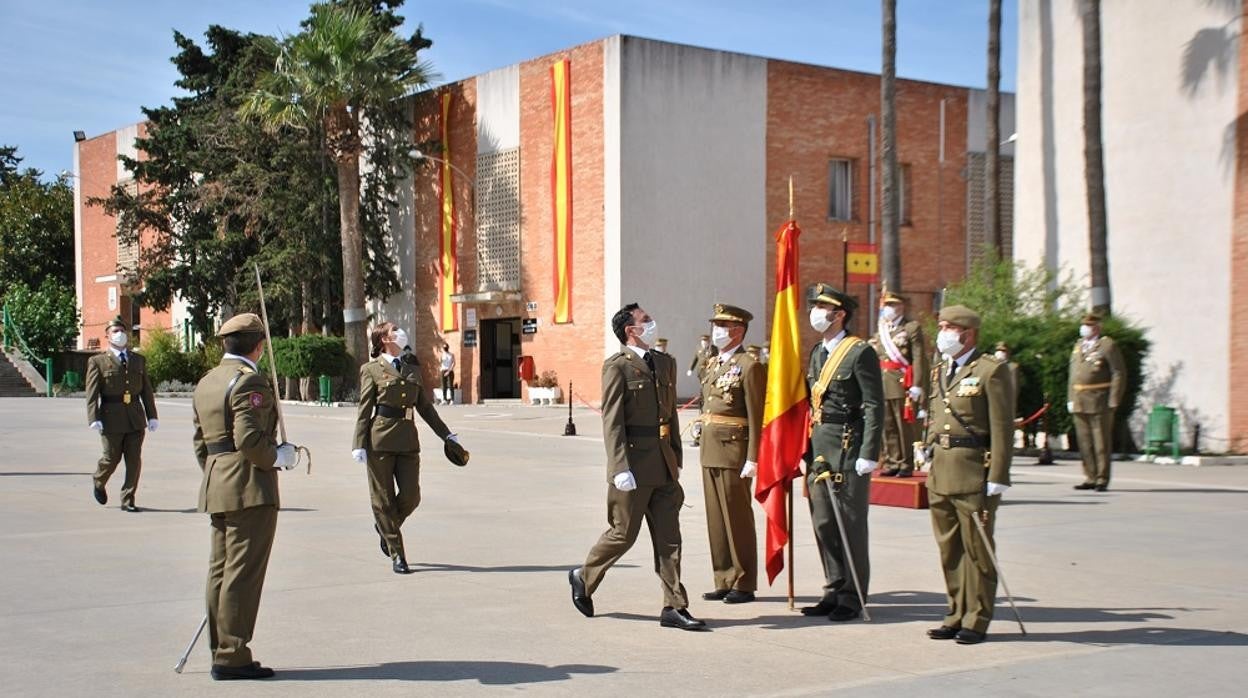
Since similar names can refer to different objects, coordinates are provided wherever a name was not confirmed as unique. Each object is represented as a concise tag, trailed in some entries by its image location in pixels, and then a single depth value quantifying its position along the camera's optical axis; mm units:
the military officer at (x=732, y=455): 8945
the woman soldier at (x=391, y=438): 10203
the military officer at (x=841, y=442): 8391
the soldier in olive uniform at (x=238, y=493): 6844
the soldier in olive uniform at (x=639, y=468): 8117
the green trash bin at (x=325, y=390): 39688
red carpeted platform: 13828
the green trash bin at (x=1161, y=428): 20141
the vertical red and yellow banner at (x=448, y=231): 40375
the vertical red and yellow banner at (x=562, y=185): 36062
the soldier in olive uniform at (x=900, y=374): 15117
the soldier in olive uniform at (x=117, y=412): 14000
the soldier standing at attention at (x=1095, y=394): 15922
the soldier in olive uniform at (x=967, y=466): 7660
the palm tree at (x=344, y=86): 38031
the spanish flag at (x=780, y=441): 8836
